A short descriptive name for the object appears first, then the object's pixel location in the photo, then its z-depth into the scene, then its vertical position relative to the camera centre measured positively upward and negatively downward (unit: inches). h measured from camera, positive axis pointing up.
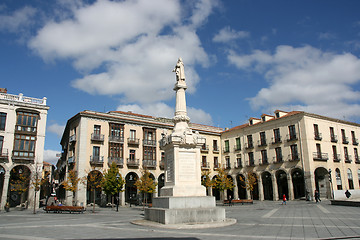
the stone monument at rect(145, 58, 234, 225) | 516.1 +3.3
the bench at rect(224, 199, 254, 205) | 1375.5 -71.5
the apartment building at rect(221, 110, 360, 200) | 1551.4 +165.8
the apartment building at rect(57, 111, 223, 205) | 1505.9 +217.6
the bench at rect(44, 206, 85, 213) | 995.3 -68.2
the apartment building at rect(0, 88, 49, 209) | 1331.2 +231.4
